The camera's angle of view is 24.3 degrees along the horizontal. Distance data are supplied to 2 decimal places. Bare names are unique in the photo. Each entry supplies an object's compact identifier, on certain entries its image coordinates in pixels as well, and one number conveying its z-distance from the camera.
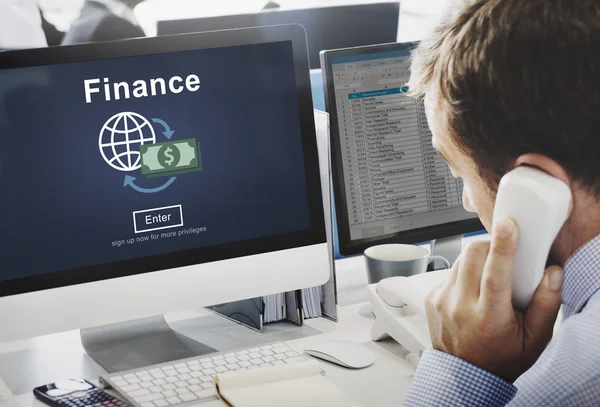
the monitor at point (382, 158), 2.43
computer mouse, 2.15
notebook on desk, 2.01
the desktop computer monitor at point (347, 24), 3.06
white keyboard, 2.03
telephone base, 2.17
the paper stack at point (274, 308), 2.35
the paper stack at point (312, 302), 2.37
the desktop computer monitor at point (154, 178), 2.10
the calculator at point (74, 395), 2.03
